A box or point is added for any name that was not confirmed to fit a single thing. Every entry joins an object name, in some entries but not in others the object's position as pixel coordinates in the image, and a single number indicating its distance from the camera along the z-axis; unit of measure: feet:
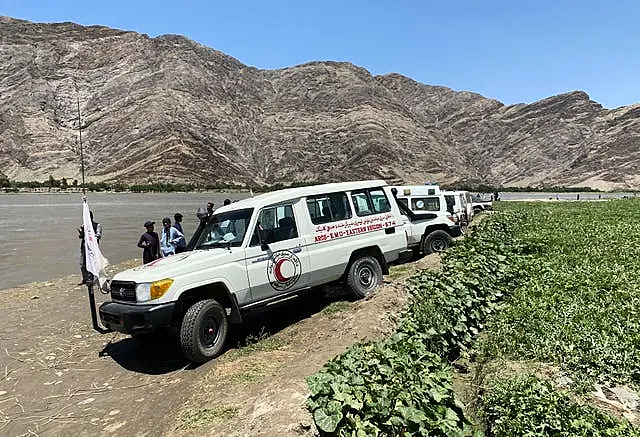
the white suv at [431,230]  50.24
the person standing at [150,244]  41.04
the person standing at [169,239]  41.39
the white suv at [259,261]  23.95
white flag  27.96
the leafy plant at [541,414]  13.83
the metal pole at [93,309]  28.55
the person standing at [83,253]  43.27
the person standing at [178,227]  41.52
